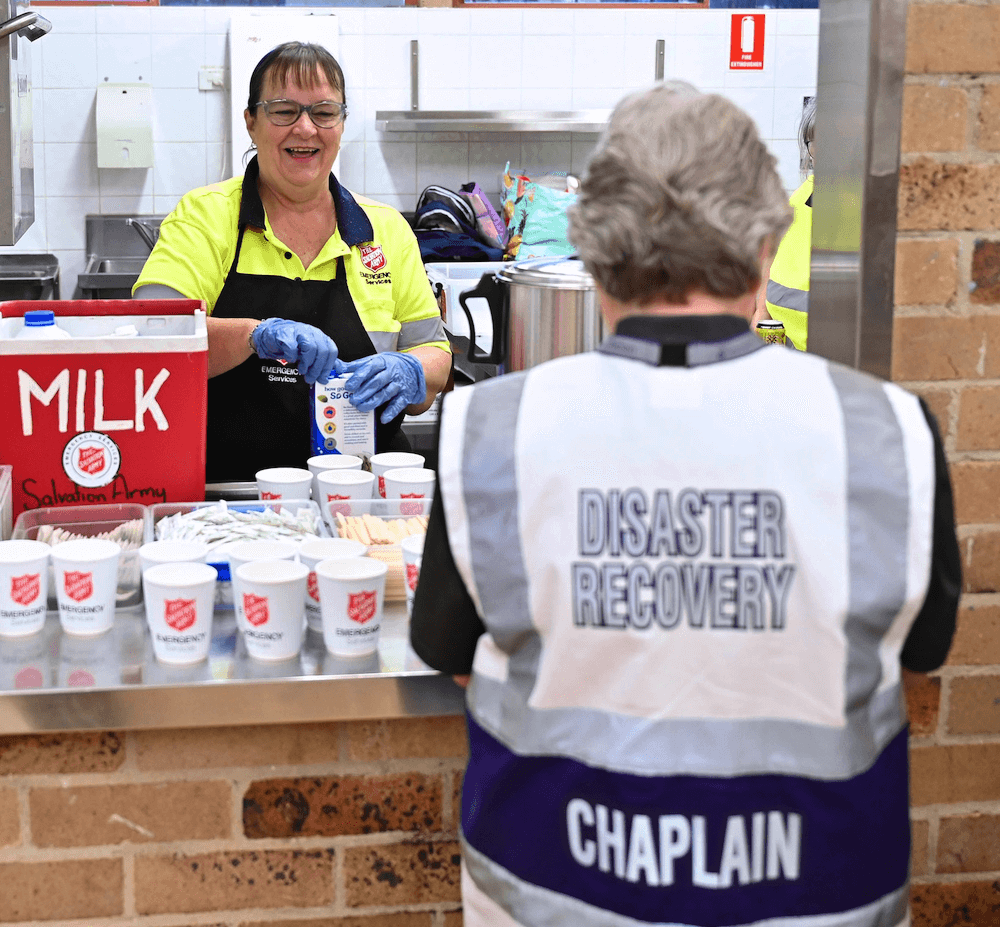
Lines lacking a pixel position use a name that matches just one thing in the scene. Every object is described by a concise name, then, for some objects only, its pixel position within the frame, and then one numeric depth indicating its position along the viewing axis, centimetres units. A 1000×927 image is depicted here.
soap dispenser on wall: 700
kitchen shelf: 695
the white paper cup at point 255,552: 293
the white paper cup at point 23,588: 289
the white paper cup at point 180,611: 283
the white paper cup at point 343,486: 331
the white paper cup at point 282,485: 334
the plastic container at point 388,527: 303
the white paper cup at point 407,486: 333
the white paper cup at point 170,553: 292
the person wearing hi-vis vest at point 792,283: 428
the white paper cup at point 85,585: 290
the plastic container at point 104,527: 300
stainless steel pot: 364
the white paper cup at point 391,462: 343
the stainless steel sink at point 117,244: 697
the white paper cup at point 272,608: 283
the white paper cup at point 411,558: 292
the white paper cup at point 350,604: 284
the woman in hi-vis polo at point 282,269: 391
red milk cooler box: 314
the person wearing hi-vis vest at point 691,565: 246
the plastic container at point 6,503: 312
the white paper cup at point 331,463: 343
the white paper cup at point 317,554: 293
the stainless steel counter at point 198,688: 281
